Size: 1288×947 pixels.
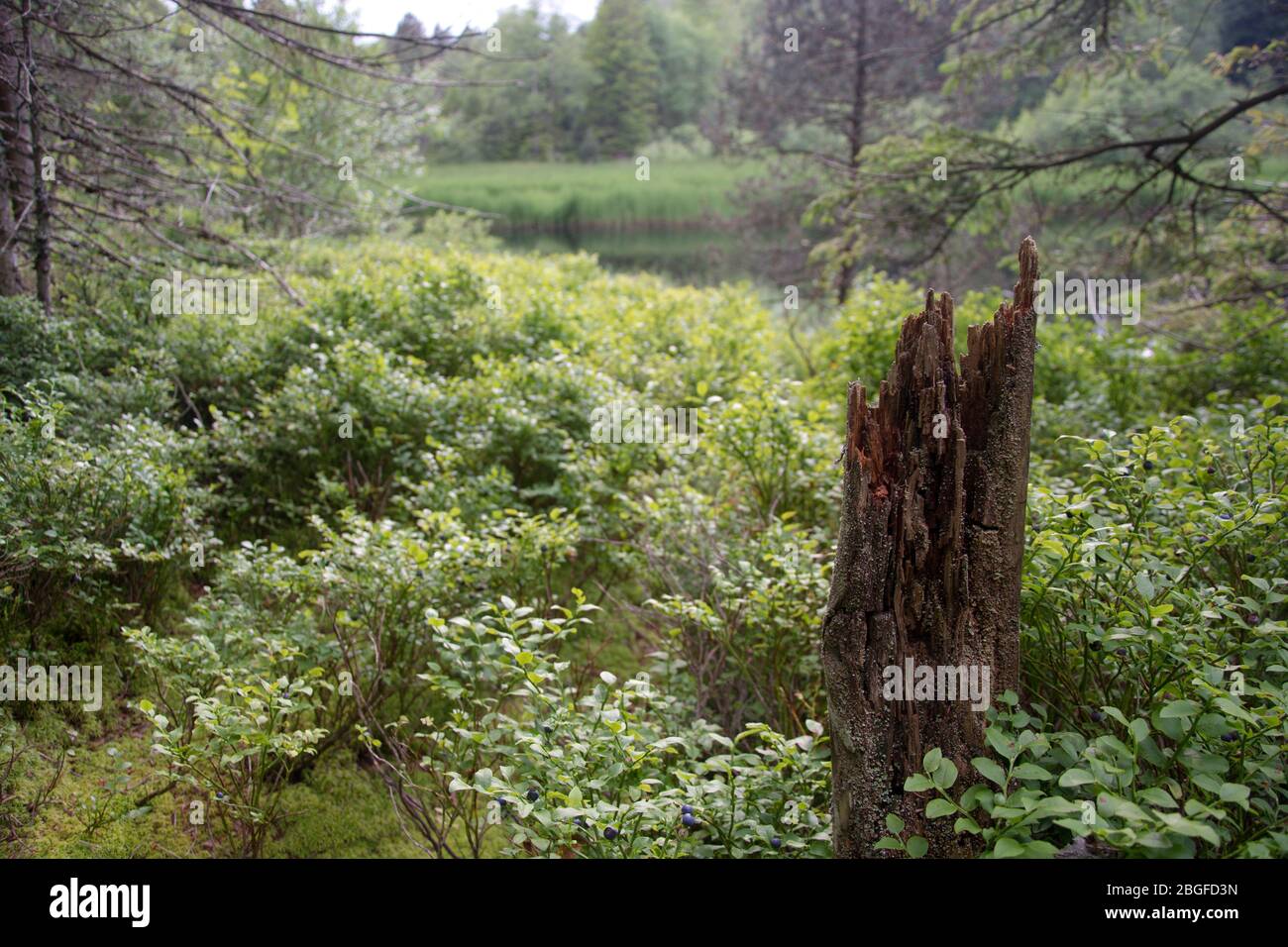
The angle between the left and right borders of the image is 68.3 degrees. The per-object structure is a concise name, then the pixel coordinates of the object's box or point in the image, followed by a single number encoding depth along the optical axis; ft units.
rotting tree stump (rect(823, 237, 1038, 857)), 9.75
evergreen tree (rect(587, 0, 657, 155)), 123.85
